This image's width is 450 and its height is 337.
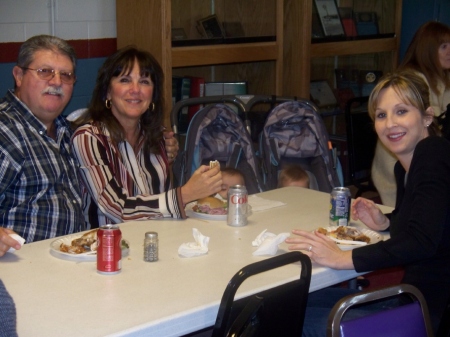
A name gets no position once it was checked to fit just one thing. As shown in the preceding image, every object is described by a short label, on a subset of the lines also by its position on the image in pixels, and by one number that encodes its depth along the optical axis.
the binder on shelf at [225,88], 4.62
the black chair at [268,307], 1.64
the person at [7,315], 1.47
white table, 1.78
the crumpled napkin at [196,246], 2.28
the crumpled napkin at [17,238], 2.18
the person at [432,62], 4.39
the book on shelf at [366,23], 5.48
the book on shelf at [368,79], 5.66
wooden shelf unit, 3.99
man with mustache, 2.62
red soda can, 2.08
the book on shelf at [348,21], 5.34
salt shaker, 2.22
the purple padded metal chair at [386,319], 1.74
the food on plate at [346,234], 2.46
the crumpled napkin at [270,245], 2.32
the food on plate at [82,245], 2.27
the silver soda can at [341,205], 2.62
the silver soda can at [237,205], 2.64
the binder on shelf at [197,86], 4.46
